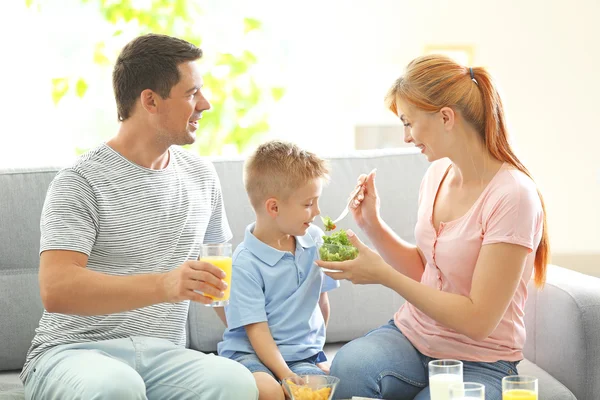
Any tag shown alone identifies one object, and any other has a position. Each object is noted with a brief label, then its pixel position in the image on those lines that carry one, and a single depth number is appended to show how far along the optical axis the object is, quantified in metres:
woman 2.91
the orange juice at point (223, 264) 2.80
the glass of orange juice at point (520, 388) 2.48
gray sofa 3.10
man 2.84
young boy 3.12
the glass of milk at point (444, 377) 2.59
